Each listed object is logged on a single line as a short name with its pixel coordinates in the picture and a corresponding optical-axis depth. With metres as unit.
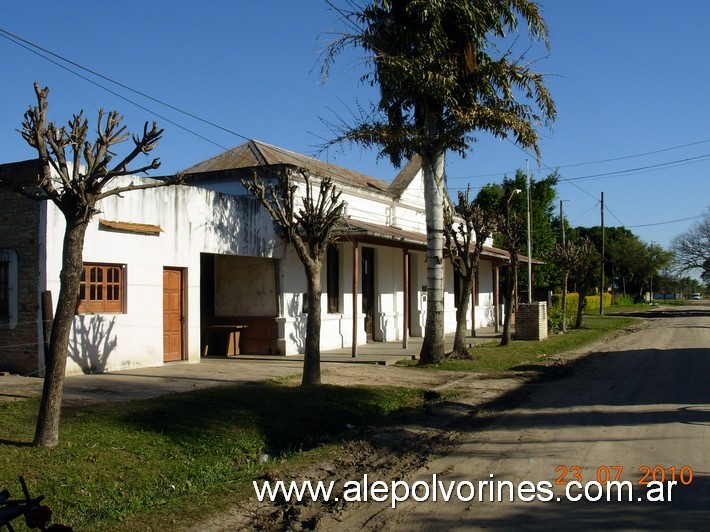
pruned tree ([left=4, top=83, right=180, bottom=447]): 7.62
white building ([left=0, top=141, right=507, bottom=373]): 13.62
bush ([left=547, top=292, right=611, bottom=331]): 30.83
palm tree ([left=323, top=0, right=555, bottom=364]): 15.87
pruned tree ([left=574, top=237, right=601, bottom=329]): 32.54
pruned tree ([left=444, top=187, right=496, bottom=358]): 19.08
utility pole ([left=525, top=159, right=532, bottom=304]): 30.66
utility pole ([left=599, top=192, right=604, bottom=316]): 49.98
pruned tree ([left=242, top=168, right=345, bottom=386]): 12.34
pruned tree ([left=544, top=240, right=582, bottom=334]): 30.44
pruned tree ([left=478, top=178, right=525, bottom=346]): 22.94
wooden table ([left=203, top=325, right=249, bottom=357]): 19.32
